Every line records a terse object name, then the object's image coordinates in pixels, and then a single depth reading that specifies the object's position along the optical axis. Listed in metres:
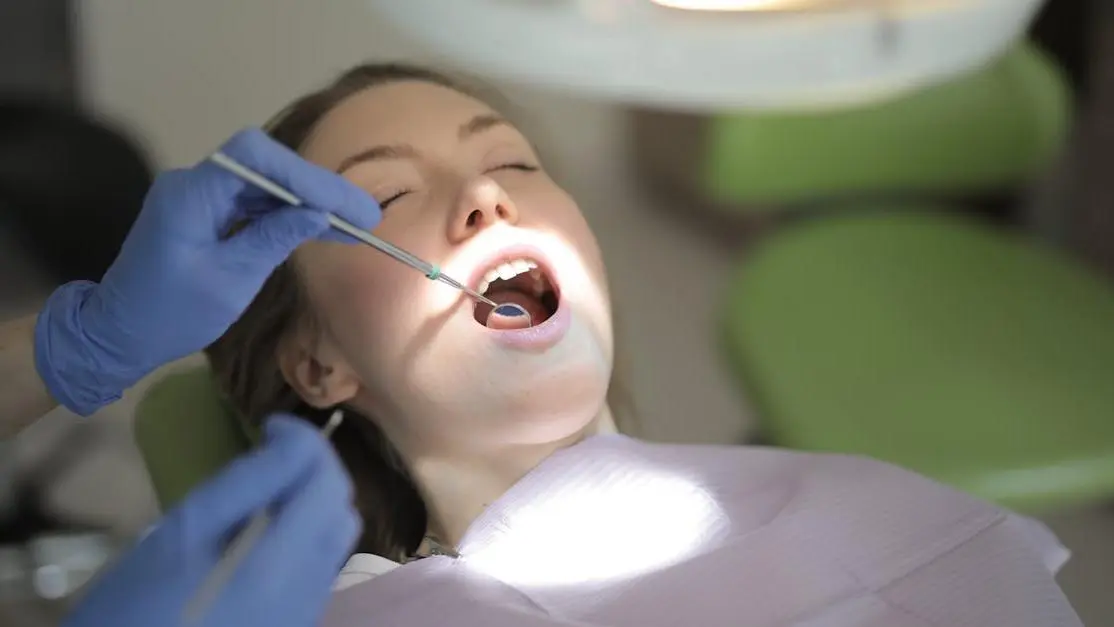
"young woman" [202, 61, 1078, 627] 0.93
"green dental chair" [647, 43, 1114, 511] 1.46
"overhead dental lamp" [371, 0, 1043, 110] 0.81
